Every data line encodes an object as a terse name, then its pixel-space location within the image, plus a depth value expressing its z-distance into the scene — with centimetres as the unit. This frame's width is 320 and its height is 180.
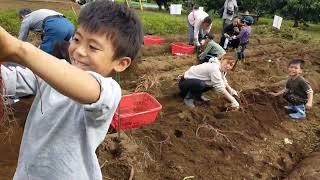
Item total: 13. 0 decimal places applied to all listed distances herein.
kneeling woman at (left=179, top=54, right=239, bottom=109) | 392
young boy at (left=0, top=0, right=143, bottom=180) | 87
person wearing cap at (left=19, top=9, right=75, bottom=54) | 327
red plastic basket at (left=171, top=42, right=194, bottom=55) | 677
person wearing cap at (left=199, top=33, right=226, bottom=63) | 460
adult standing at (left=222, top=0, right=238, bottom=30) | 762
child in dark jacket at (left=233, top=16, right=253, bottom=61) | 616
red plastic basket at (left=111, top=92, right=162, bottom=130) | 327
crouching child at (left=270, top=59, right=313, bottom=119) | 408
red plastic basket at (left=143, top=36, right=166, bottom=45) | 711
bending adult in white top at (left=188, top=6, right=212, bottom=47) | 633
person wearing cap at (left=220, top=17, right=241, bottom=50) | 656
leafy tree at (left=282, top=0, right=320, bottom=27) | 1220
